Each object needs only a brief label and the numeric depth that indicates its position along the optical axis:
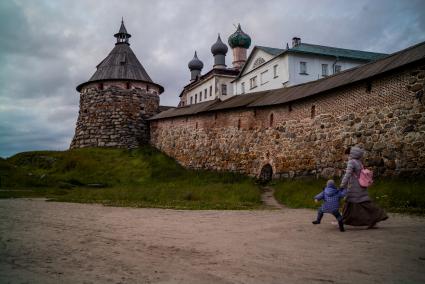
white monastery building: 26.48
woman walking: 6.13
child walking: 6.32
